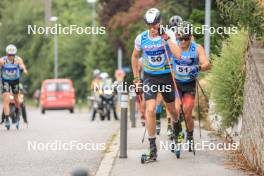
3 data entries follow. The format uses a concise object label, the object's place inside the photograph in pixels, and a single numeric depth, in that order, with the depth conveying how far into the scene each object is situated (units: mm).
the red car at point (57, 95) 40750
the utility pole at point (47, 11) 71750
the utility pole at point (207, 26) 19000
